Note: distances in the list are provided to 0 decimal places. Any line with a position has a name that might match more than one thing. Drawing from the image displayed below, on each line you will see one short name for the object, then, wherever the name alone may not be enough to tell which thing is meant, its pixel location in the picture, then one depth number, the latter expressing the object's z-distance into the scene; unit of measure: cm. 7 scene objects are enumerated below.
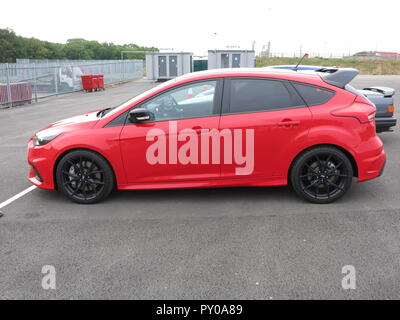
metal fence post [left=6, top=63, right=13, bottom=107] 1770
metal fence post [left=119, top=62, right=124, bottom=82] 3612
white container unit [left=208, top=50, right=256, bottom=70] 3569
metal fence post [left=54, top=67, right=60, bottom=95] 2327
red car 501
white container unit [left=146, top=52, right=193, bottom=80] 3588
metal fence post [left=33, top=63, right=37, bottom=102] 2055
